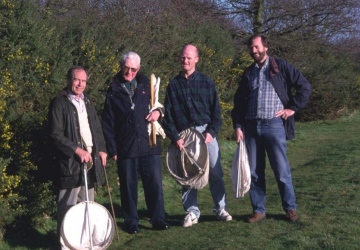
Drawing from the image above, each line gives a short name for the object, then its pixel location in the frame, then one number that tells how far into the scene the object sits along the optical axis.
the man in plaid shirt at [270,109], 6.68
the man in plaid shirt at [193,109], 6.92
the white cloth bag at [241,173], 6.88
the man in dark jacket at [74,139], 6.04
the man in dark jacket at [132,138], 6.85
